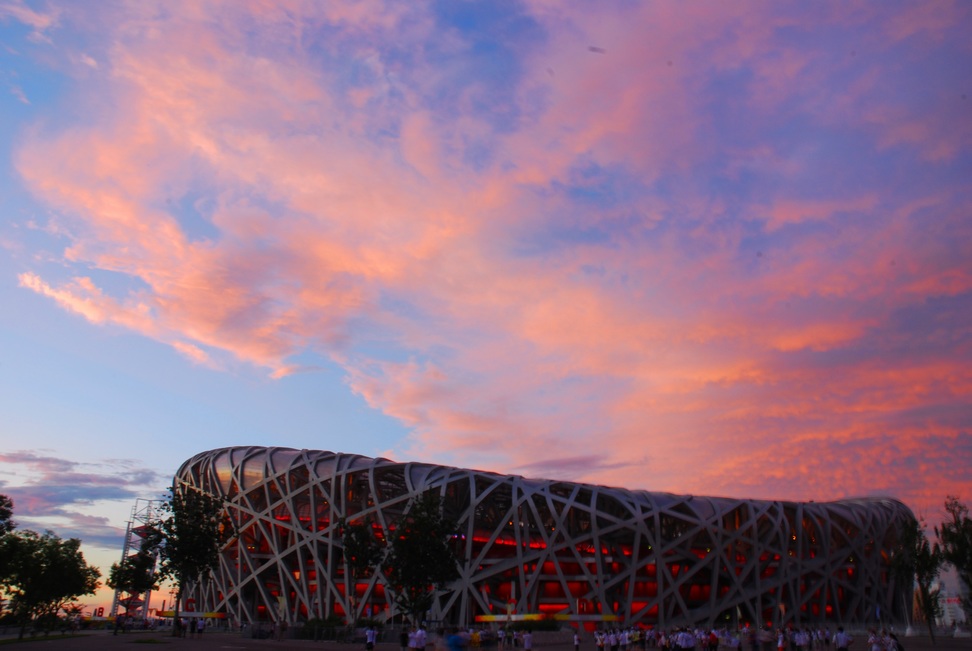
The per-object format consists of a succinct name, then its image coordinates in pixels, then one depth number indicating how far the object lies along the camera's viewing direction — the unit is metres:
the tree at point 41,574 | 63.78
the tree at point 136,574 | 69.38
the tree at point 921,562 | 51.59
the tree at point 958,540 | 47.72
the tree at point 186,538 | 49.94
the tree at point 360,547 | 46.00
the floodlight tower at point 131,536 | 105.71
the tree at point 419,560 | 42.34
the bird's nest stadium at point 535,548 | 61.53
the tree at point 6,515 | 44.75
